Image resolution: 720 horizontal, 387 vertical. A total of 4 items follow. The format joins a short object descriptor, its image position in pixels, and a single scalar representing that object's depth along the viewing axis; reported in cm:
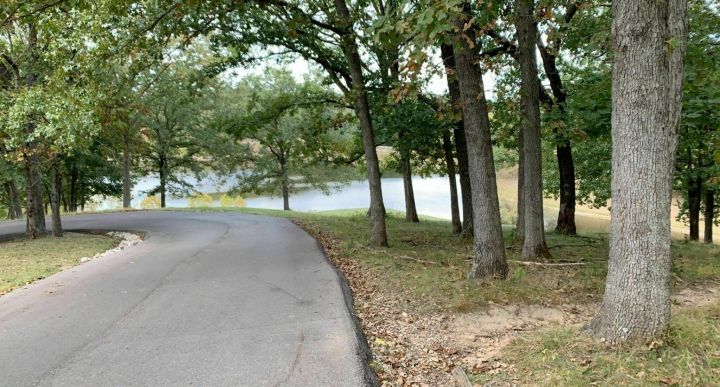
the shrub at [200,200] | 2936
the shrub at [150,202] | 3003
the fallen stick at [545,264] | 761
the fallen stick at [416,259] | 839
